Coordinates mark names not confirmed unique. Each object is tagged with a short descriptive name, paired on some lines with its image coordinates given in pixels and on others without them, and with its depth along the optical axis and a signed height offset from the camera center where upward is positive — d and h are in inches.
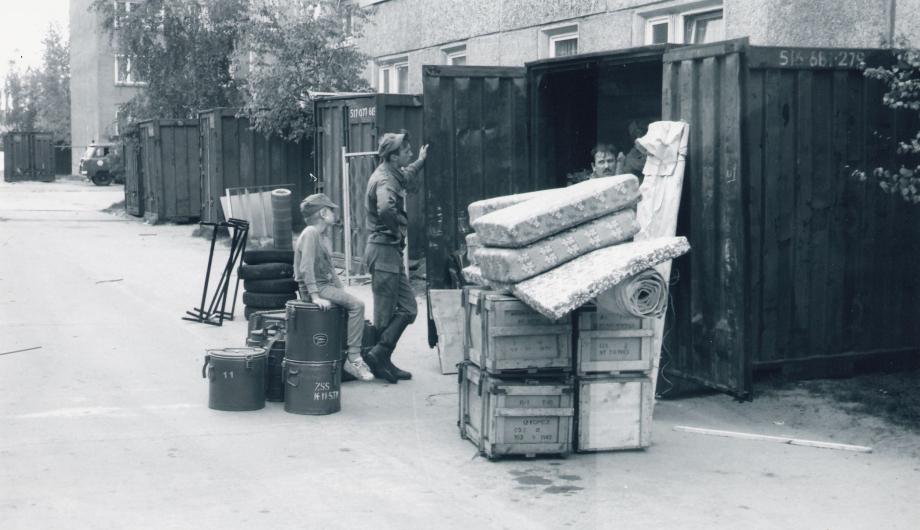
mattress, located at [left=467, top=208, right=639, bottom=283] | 290.4 -20.4
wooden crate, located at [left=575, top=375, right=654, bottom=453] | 301.3 -63.3
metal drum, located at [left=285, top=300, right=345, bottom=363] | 344.5 -48.7
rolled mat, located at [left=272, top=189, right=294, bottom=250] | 552.4 -28.3
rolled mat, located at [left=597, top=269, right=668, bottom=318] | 287.3 -31.6
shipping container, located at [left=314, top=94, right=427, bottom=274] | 647.1 +15.9
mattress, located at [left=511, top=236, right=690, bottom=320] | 274.7 -25.8
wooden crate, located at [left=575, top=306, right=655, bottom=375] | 299.6 -45.1
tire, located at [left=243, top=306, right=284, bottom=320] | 495.3 -60.9
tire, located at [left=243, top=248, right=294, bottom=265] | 483.5 -36.9
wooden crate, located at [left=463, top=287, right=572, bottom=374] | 293.4 -42.9
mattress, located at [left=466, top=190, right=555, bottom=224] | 334.0 -10.6
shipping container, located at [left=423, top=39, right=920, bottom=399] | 334.6 -16.0
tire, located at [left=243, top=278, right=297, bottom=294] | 486.6 -49.5
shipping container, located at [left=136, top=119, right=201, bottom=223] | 1043.3 -1.7
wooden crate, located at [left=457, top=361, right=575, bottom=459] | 293.9 -62.4
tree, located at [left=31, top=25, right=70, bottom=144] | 2918.3 +204.8
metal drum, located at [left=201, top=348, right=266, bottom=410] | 346.6 -62.8
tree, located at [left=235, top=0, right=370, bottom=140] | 854.5 +79.5
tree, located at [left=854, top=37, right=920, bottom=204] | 317.4 +20.9
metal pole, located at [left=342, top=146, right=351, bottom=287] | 653.3 -25.1
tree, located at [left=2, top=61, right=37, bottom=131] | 3097.9 +190.8
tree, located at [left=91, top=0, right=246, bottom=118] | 1165.7 +116.1
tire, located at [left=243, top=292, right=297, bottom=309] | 487.5 -55.3
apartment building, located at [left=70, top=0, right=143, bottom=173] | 2311.8 +164.8
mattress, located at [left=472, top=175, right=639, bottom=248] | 289.7 -11.5
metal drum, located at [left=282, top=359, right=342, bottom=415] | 344.8 -64.7
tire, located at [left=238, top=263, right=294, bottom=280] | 484.4 -43.1
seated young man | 374.3 -30.8
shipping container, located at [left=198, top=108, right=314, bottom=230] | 937.5 +6.6
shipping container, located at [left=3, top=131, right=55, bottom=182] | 2204.7 +17.1
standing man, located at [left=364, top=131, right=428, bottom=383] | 389.1 -27.5
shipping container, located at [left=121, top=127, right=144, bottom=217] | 1158.3 -3.9
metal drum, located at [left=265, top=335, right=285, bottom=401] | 359.9 -63.1
